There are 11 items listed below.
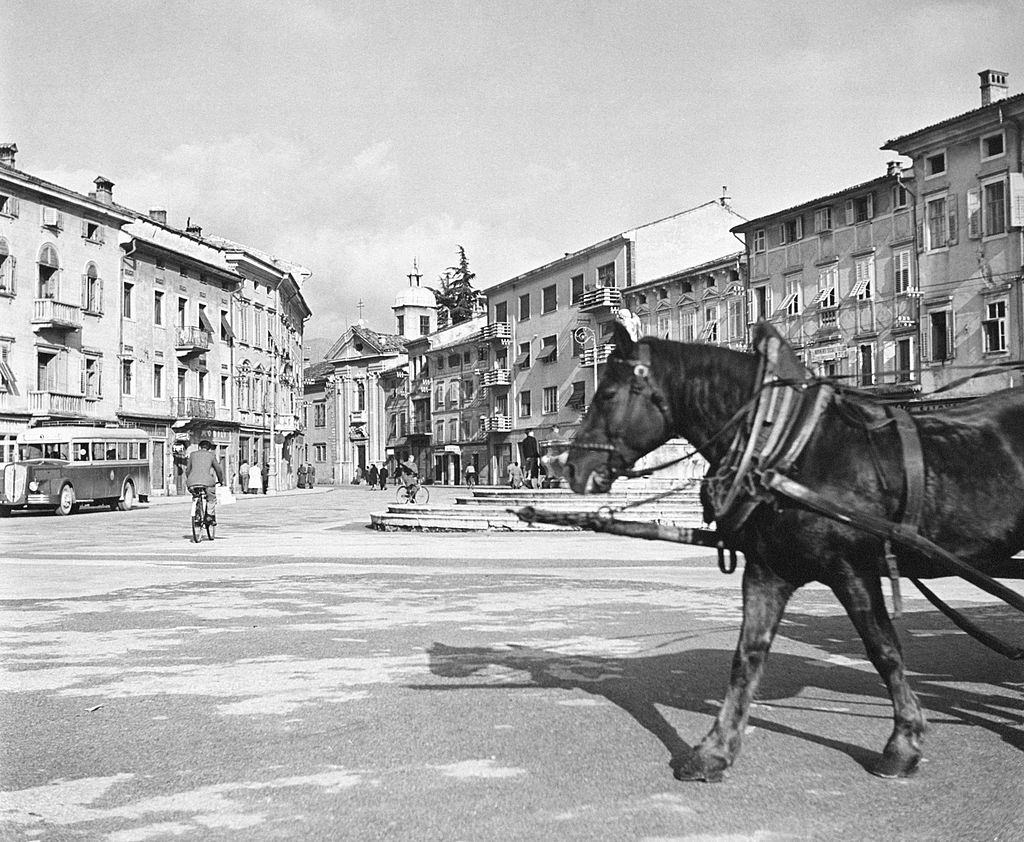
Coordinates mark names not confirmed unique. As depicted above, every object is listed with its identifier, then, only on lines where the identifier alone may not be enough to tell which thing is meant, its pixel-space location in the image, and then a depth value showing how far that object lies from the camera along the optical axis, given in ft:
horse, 15.31
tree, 306.55
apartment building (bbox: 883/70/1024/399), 113.39
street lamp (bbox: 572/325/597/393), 194.08
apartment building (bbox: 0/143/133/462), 137.49
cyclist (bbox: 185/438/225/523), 62.75
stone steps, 70.13
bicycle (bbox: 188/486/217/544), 64.69
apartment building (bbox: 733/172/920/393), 129.18
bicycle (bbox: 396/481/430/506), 113.16
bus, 108.17
